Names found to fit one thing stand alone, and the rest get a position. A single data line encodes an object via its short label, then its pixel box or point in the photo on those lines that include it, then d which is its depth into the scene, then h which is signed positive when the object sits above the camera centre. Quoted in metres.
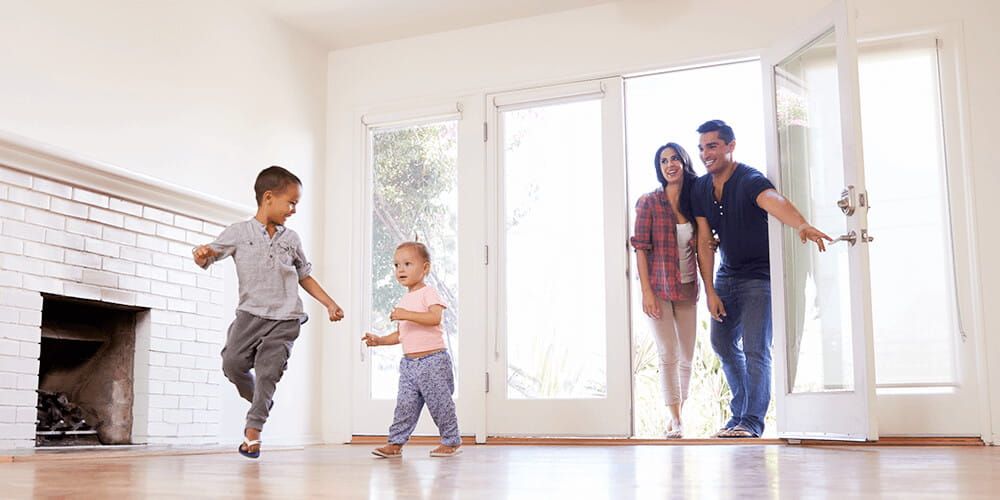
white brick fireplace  3.63 +0.43
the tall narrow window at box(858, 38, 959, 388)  4.48 +0.72
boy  3.59 +0.32
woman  5.19 +0.56
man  4.74 +0.52
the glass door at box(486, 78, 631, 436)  5.19 +0.60
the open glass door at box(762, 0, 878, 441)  3.81 +0.53
